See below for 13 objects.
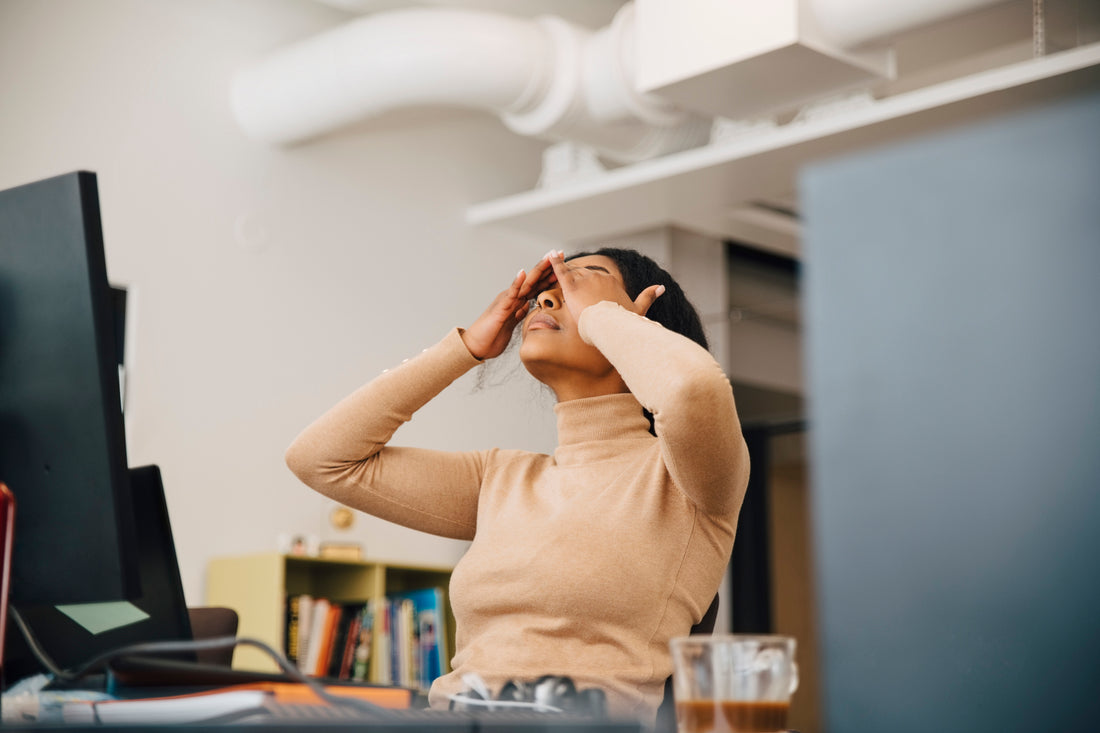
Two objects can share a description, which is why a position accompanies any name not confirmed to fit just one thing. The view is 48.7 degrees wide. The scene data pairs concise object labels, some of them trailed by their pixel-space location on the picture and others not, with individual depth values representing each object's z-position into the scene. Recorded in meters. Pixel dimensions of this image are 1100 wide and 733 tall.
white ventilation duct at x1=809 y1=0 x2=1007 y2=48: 2.83
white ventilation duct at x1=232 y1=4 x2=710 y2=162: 3.59
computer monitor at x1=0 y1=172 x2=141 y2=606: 0.88
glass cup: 0.74
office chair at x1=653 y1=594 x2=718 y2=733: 1.29
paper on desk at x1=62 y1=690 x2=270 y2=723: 0.67
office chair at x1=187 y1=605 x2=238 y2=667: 1.66
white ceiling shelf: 3.32
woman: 1.35
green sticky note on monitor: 1.05
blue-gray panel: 0.45
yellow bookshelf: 3.47
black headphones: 0.83
